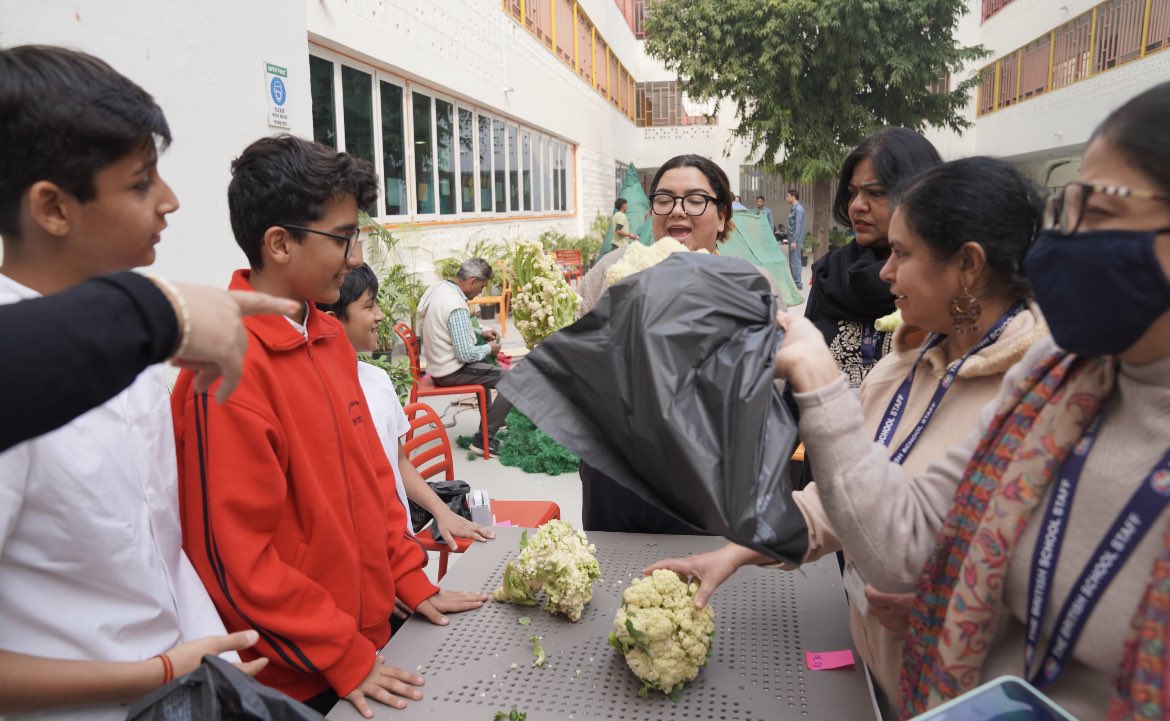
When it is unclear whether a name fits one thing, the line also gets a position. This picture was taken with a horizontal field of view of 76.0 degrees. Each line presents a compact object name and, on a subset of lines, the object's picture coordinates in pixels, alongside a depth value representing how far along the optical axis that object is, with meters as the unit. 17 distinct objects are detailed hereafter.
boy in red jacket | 1.52
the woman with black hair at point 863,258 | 2.68
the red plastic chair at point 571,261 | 12.79
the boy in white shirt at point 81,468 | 1.16
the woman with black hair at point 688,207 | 3.03
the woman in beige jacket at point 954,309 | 1.50
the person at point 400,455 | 2.39
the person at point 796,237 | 16.30
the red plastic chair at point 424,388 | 5.52
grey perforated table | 1.49
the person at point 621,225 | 13.61
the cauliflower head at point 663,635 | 1.50
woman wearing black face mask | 0.96
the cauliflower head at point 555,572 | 1.77
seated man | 5.67
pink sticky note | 1.60
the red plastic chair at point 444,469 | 3.15
